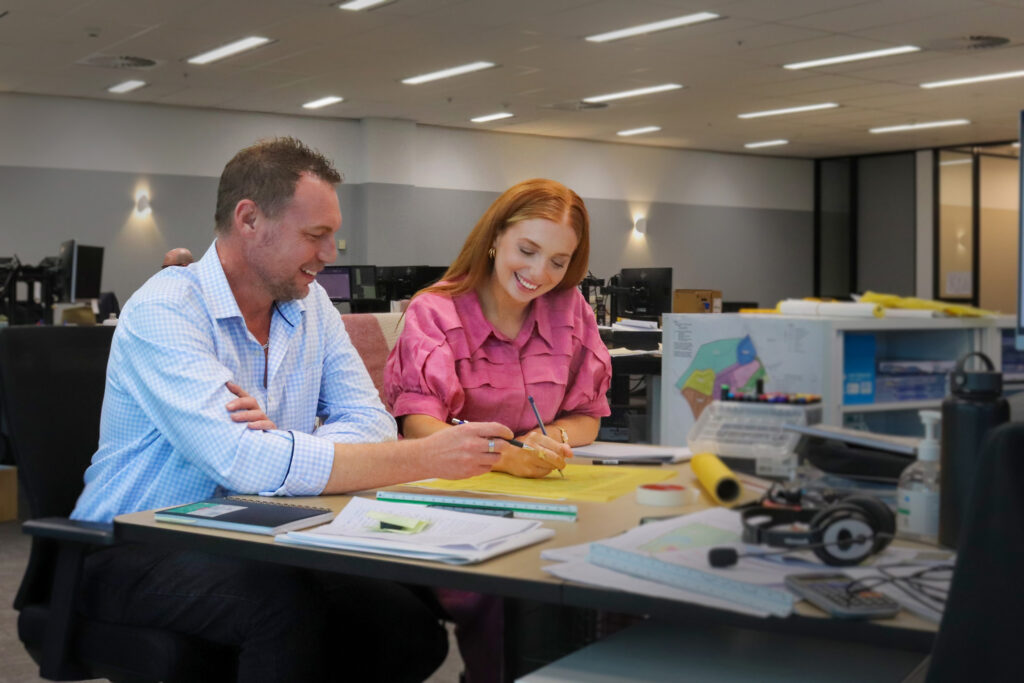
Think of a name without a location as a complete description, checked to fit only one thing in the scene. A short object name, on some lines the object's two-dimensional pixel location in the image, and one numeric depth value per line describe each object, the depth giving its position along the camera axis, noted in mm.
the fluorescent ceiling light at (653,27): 7699
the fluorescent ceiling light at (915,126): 12289
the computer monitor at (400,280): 7734
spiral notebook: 1373
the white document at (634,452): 1327
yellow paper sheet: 1564
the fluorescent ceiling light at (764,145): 14170
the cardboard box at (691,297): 7370
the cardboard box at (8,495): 5041
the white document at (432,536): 1229
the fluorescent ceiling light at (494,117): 11836
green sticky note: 1327
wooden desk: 970
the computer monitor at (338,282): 7617
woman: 2135
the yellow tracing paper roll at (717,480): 1083
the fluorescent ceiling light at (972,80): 9711
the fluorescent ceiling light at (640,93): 10258
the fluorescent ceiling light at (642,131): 12836
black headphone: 1022
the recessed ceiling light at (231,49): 8359
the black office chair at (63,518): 1607
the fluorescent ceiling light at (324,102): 10859
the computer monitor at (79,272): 7480
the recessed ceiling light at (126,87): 9922
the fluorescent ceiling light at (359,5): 7309
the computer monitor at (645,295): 7250
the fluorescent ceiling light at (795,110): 11320
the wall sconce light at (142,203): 10844
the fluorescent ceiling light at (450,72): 9308
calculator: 975
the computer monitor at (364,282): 7855
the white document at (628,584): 1026
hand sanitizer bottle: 1047
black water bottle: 1020
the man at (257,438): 1579
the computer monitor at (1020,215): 1428
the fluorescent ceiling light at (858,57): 8719
